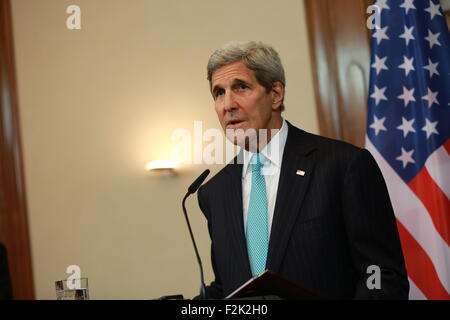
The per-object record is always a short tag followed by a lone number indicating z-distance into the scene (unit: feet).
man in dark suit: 7.16
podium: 4.83
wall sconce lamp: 14.37
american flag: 11.00
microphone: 5.76
